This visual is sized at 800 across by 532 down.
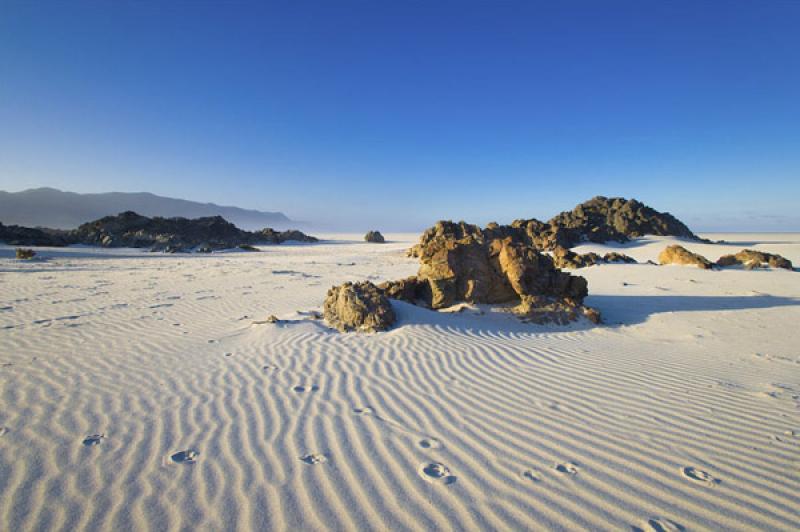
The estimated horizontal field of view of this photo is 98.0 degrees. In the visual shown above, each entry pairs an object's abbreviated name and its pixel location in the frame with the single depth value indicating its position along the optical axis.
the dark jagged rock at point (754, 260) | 14.48
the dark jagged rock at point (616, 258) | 17.70
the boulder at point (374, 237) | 45.62
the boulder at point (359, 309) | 6.37
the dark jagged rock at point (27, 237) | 25.78
